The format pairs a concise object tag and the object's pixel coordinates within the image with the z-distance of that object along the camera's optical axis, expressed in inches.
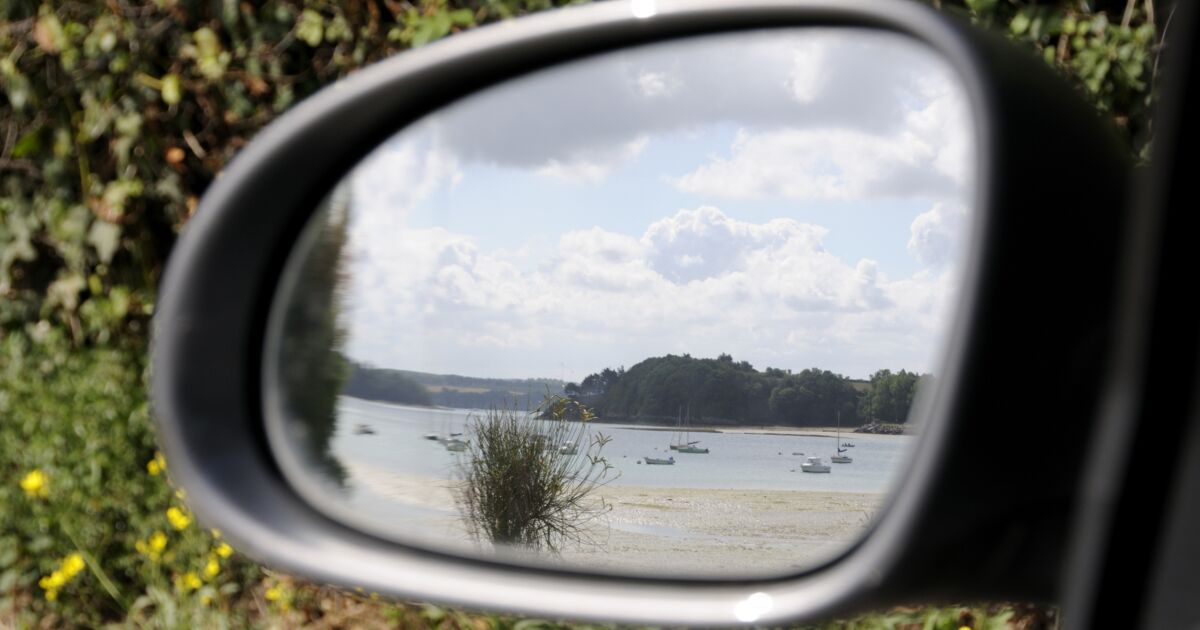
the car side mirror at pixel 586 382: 41.2
